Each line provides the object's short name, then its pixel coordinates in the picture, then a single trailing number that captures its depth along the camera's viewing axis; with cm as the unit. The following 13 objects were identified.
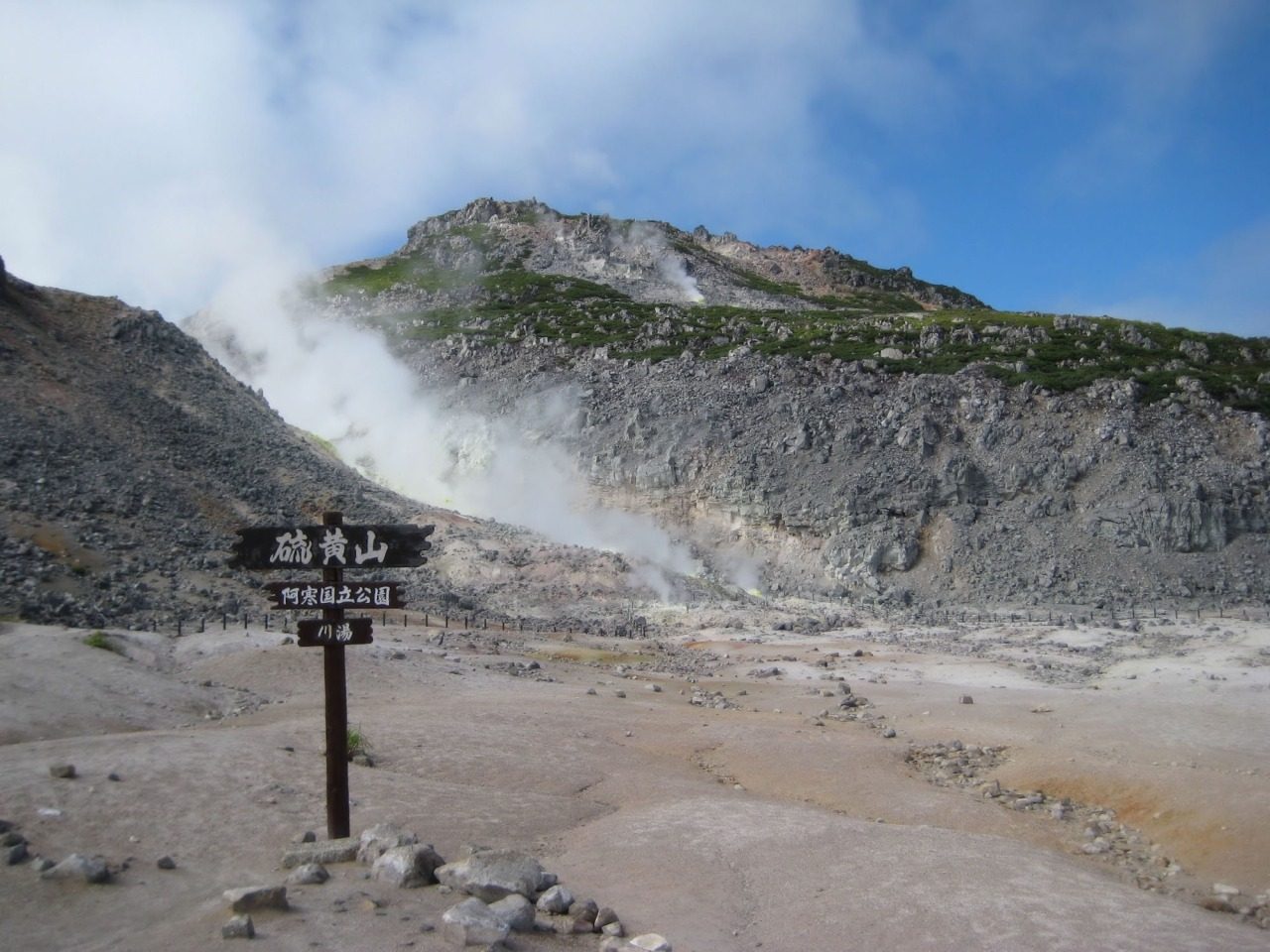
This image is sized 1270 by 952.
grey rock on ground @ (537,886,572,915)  823
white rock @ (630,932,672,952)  761
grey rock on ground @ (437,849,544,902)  826
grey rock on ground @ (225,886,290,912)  745
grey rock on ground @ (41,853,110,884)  826
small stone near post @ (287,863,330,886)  834
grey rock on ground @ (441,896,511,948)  723
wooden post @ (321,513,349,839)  980
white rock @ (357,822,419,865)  894
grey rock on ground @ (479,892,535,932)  765
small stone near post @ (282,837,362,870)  898
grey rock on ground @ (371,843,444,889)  835
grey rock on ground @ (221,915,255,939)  700
